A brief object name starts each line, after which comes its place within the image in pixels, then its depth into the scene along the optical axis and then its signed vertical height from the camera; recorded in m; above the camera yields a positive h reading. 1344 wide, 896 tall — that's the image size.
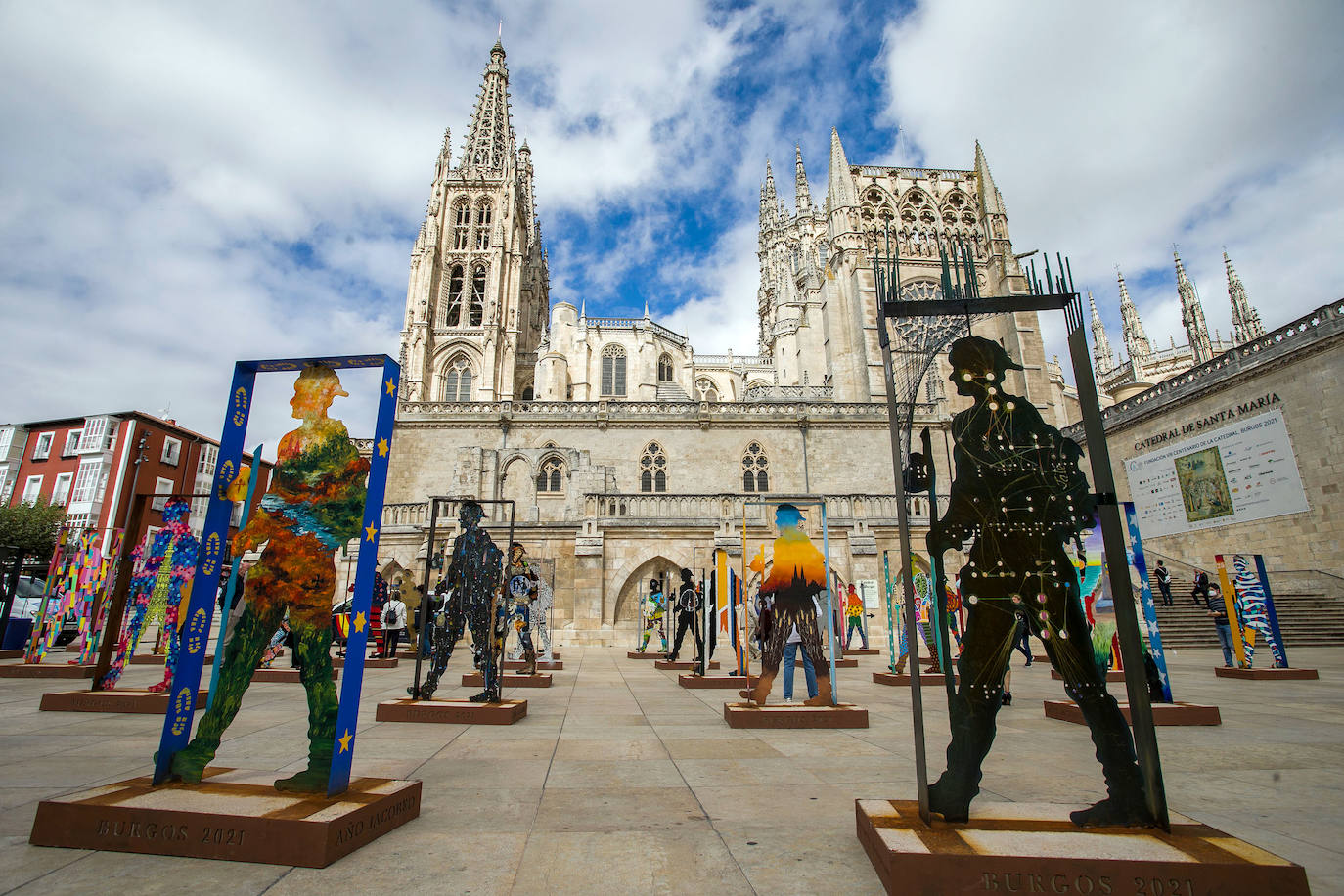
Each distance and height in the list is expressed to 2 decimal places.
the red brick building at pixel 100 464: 31.67 +7.60
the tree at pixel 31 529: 24.91 +3.24
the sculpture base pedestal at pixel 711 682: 9.16 -1.09
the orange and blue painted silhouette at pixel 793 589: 6.75 +0.19
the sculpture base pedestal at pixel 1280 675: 9.02 -1.01
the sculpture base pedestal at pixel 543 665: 10.96 -1.02
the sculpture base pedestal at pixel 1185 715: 5.86 -1.02
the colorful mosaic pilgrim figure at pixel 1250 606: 9.46 -0.04
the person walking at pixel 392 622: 12.64 -0.28
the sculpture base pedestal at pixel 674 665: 11.59 -1.08
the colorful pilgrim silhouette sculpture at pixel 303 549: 3.43 +0.34
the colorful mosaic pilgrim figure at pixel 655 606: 13.05 +0.01
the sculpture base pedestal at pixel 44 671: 9.13 -0.89
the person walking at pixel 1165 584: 16.80 +0.54
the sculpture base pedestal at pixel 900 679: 9.38 -1.09
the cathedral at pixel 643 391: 18.12 +12.84
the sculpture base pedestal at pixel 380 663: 11.73 -1.03
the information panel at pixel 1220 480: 17.30 +3.75
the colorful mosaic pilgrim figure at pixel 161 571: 8.10 +0.51
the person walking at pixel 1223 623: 10.03 -0.30
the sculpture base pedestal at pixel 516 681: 9.00 -1.05
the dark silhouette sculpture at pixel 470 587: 7.27 +0.24
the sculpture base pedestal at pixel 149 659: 11.73 -0.95
